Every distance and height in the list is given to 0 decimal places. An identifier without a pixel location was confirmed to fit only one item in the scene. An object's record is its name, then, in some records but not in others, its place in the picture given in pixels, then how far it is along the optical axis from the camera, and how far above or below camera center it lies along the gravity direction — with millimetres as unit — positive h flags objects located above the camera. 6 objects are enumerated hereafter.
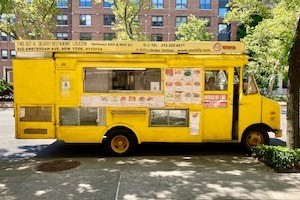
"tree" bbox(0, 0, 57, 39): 30156 +6868
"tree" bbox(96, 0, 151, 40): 31969 +7772
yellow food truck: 10055 +8
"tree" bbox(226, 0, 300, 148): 8802 +3438
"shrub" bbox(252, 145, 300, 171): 8148 -1613
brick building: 58500 +12326
